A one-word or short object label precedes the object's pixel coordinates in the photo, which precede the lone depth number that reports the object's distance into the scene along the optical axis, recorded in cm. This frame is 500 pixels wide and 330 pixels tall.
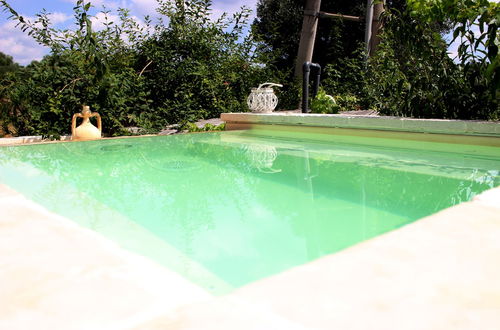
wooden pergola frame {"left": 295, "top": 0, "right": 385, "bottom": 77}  1046
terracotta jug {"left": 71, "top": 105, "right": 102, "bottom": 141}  570
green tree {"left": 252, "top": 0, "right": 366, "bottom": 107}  1411
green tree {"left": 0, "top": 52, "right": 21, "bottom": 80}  1570
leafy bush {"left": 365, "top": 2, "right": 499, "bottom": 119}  520
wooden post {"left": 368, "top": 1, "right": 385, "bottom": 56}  1090
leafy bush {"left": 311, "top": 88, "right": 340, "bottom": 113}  761
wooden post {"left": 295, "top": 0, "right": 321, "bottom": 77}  1046
